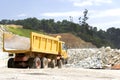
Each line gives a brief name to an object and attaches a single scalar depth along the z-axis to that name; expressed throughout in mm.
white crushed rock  46781
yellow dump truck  30872
